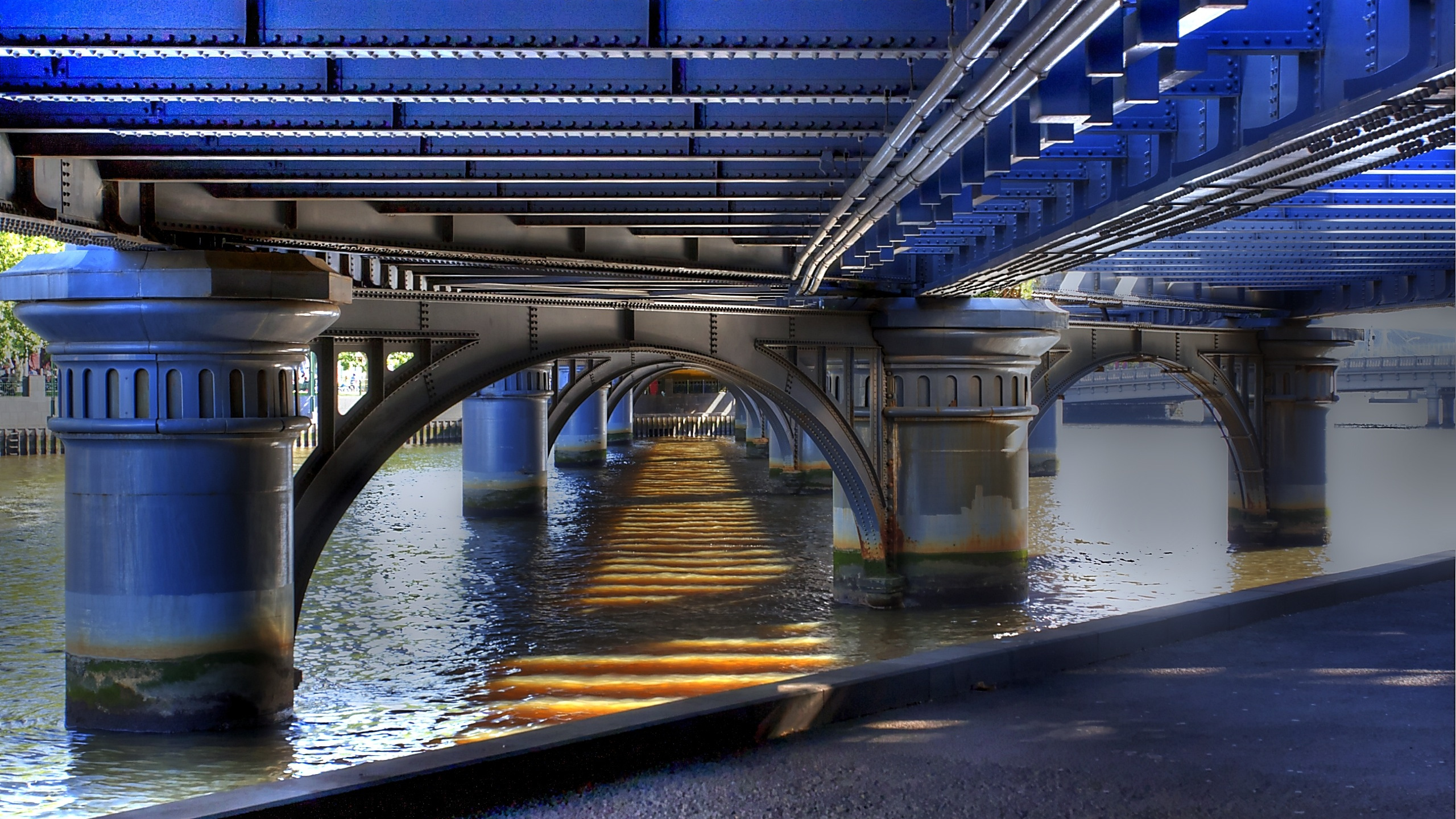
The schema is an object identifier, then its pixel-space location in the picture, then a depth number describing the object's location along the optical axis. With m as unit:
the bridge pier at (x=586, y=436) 48.00
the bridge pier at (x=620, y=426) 62.56
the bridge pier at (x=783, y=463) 37.75
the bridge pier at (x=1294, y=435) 27.72
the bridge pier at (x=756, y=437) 56.00
